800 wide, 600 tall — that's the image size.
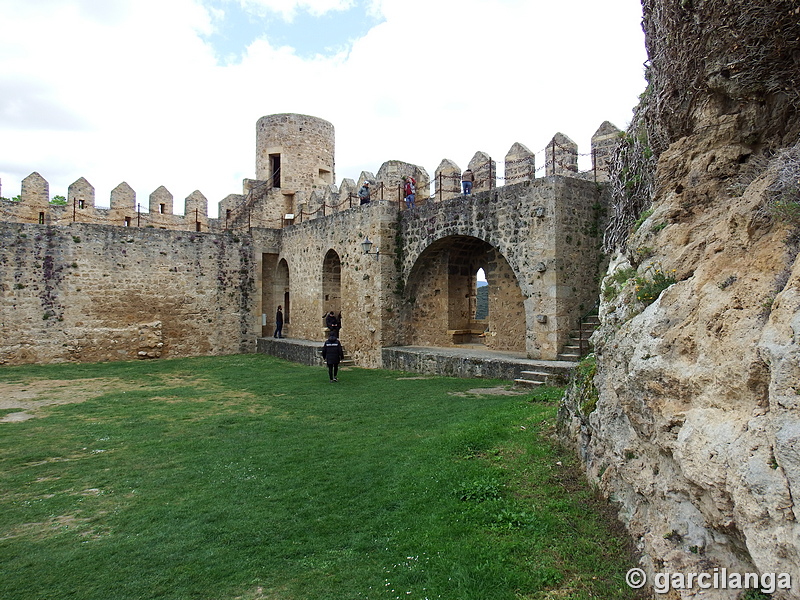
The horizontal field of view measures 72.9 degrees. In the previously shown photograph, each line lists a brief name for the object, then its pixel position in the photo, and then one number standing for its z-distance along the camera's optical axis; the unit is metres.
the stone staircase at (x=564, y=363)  9.95
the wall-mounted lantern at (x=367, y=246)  15.58
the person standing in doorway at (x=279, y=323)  20.45
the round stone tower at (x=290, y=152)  23.55
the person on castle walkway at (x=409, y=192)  15.95
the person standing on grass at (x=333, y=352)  12.44
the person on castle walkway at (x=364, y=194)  16.80
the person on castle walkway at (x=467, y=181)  14.52
